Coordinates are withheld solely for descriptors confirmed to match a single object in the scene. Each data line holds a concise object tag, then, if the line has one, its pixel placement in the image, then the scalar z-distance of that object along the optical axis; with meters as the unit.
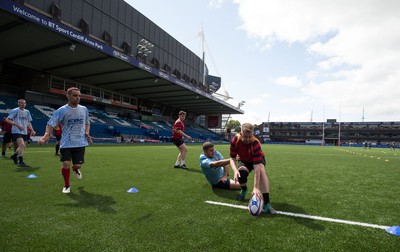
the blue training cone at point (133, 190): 4.80
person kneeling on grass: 3.76
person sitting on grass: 5.00
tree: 135.00
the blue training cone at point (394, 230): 2.94
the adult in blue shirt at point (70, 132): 4.75
